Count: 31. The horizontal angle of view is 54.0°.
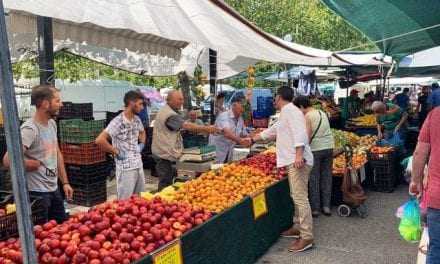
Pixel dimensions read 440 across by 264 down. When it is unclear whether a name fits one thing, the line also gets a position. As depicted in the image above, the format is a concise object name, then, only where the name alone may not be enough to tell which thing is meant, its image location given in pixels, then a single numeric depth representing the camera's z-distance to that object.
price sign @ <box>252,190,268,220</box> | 4.80
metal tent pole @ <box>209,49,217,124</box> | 10.11
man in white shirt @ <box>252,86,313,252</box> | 4.89
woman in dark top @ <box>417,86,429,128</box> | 14.23
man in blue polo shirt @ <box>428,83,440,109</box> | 9.86
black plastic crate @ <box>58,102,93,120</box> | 8.72
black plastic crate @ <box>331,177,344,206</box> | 7.19
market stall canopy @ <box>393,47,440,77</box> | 11.48
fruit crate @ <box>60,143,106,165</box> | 7.21
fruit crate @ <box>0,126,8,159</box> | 6.77
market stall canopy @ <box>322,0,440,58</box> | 5.42
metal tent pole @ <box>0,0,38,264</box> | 1.52
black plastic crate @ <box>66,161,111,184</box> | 7.22
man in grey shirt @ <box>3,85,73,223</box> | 3.71
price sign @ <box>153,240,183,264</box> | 2.99
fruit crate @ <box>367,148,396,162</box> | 8.19
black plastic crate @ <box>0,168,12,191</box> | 5.95
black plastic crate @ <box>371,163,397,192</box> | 8.27
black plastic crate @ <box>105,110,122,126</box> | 10.11
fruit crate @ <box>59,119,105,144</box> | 7.30
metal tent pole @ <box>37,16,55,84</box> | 6.09
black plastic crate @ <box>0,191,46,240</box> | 3.14
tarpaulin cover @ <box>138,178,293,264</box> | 3.51
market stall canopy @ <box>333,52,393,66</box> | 11.20
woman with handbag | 6.39
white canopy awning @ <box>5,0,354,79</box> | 3.60
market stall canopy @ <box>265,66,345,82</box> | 16.01
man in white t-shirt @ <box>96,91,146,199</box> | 4.96
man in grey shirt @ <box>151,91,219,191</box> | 5.60
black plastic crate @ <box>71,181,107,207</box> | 7.24
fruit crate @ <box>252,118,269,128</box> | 15.84
